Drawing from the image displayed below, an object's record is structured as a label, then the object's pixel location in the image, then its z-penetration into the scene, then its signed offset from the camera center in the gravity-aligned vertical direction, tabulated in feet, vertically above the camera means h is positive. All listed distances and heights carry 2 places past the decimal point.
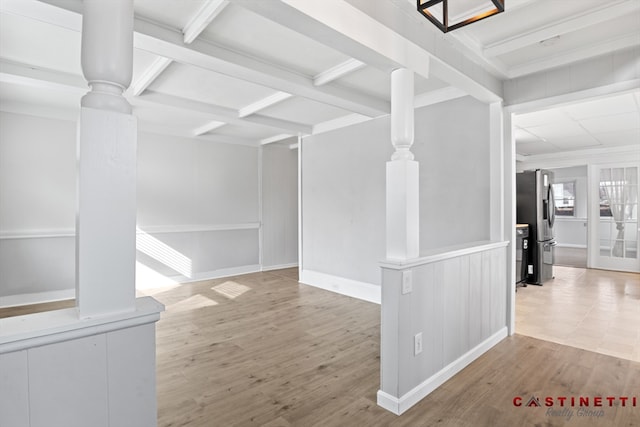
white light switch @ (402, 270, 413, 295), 6.90 -1.39
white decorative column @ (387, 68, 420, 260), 7.16 +0.71
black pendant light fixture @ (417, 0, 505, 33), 7.07 +4.46
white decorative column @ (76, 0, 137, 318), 3.39 +0.48
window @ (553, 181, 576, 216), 32.45 +1.57
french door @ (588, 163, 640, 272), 21.15 -0.21
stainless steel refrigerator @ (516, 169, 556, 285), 18.43 -0.22
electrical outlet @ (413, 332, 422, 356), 7.20 -2.79
